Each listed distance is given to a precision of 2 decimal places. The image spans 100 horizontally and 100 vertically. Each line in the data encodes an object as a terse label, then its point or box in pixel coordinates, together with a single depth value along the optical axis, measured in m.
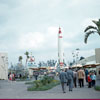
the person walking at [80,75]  22.44
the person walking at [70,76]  19.83
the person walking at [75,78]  22.94
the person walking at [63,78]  18.54
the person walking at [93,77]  22.39
